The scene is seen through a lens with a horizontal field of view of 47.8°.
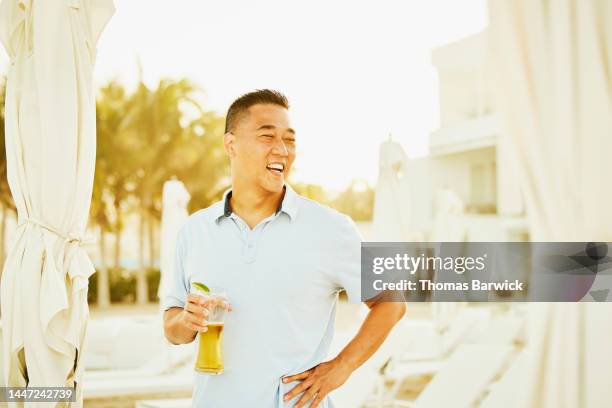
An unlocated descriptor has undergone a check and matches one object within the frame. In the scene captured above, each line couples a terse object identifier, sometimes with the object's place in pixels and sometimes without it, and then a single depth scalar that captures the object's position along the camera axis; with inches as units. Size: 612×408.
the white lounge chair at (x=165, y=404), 159.8
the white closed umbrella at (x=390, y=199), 227.3
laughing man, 81.0
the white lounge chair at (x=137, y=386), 202.5
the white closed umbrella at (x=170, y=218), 274.4
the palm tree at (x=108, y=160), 897.5
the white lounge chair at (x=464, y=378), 195.3
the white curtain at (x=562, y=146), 98.5
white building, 692.7
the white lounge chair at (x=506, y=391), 187.9
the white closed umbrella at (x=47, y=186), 114.0
